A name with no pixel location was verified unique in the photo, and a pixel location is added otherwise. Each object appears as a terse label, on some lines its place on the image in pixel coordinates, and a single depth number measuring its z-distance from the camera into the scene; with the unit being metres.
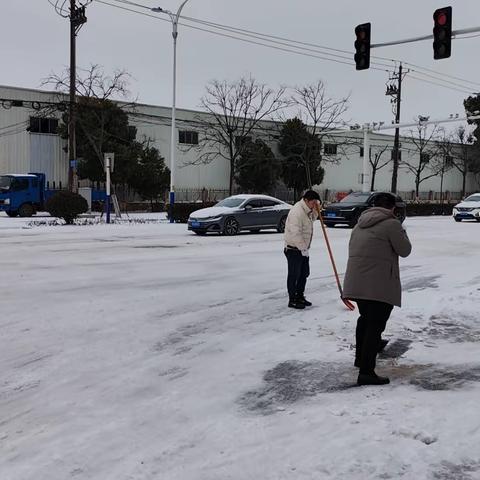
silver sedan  20.73
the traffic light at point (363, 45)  17.38
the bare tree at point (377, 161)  59.80
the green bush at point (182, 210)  27.72
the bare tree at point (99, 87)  39.44
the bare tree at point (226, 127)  48.22
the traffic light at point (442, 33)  15.60
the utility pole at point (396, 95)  44.97
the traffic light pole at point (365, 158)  36.81
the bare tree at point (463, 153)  69.75
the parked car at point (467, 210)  31.94
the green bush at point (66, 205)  25.44
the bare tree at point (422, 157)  65.49
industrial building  39.50
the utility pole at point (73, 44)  28.78
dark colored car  25.61
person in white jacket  7.96
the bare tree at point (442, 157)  67.22
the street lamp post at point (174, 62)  27.77
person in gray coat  4.92
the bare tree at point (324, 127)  53.47
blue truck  31.31
